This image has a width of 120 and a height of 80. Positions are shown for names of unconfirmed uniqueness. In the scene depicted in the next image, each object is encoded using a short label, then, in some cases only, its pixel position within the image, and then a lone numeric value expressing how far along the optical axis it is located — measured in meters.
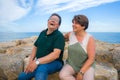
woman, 1.62
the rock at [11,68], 2.24
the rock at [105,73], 1.98
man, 1.67
